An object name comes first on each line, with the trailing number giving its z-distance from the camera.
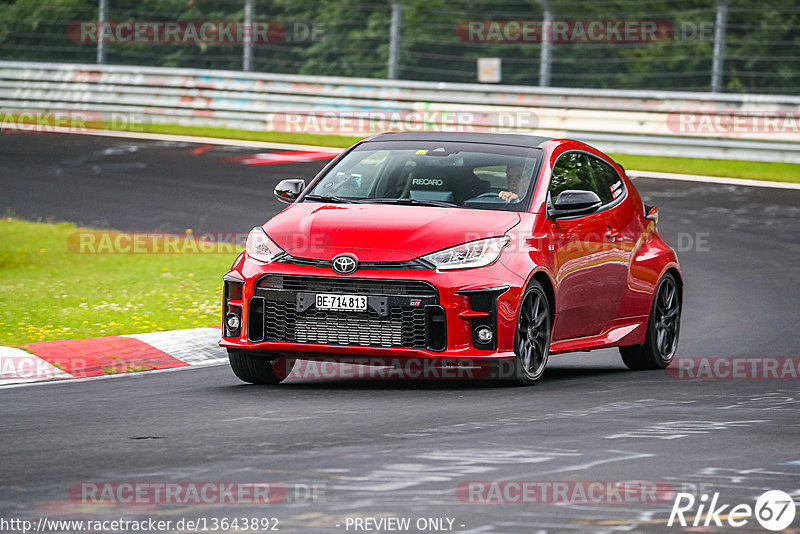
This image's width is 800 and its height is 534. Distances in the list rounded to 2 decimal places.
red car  18.06
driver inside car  19.80
